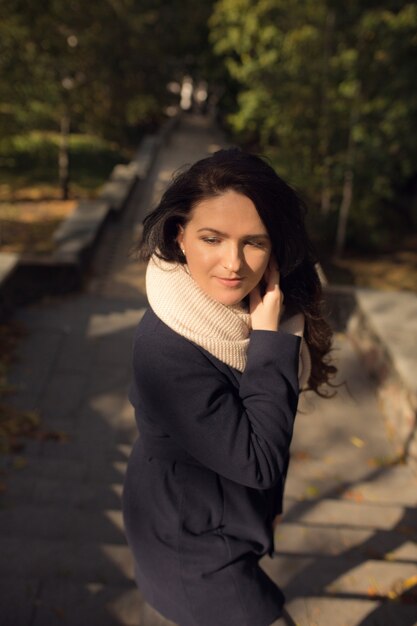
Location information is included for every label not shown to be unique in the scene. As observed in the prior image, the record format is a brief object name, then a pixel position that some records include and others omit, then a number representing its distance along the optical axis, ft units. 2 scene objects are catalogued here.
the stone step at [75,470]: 13.16
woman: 5.11
